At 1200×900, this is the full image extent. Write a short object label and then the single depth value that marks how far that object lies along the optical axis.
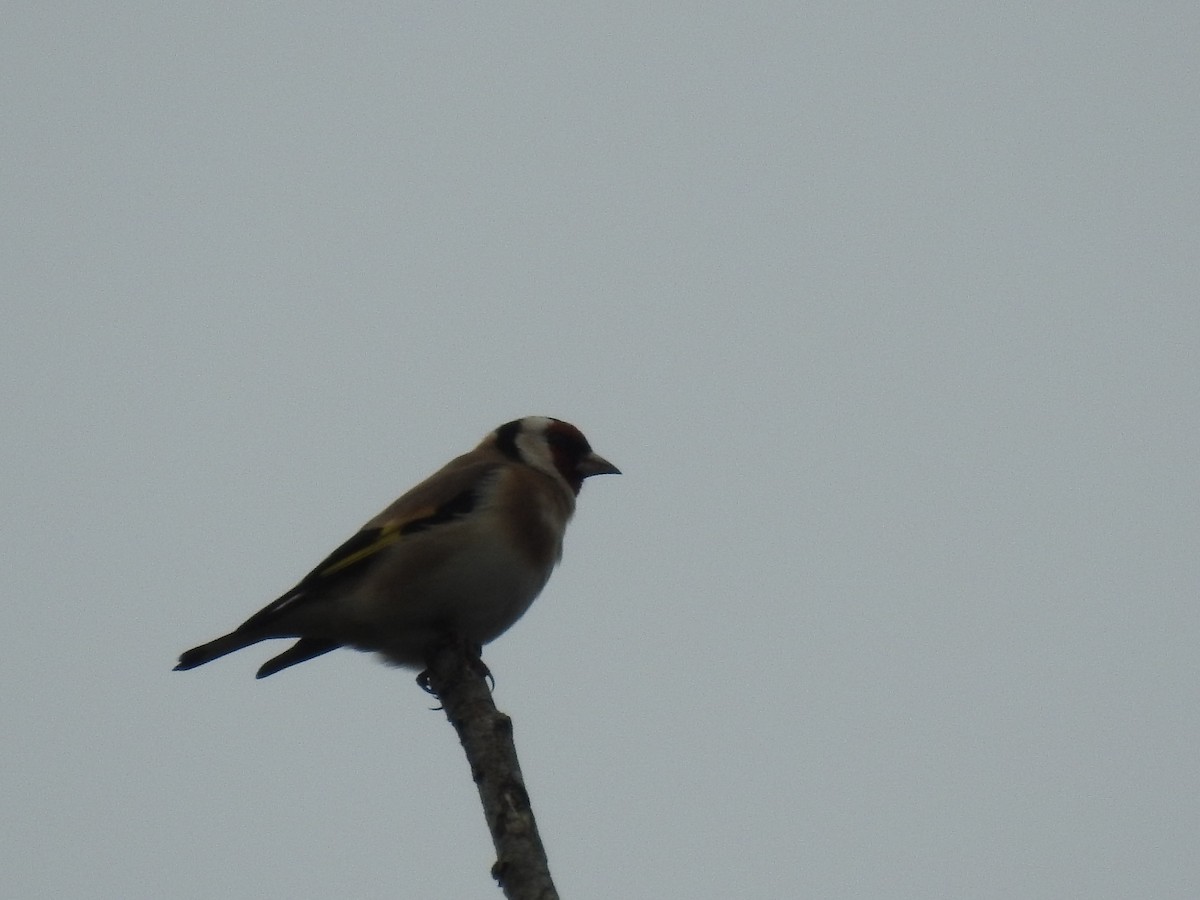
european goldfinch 12.09
